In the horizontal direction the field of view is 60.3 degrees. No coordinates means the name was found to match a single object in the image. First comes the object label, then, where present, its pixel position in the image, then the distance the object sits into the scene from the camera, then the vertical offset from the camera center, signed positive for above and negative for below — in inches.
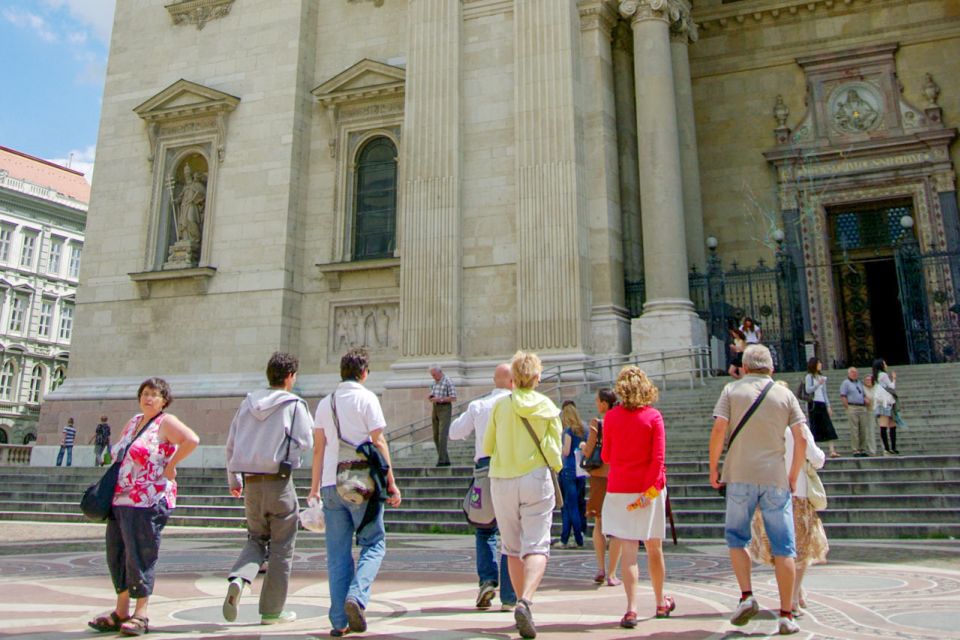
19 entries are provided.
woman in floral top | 209.0 -3.6
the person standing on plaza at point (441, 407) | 564.4 +54.0
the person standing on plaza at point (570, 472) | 365.1 +6.4
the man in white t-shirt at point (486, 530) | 234.2 -12.9
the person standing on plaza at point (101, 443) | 796.6 +41.0
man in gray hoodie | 215.6 +2.6
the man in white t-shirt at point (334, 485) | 205.6 +0.3
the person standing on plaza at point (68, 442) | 831.1 +43.3
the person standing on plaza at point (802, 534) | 216.7 -12.4
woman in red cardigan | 220.8 +2.0
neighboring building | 2009.1 +506.9
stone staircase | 403.9 +1.6
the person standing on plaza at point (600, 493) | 278.2 -2.4
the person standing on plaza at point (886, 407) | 486.3 +46.3
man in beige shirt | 205.8 +5.0
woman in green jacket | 211.5 +2.4
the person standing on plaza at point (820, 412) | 479.8 +42.9
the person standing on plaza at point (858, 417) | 488.1 +41.5
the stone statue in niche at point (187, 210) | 892.0 +297.9
